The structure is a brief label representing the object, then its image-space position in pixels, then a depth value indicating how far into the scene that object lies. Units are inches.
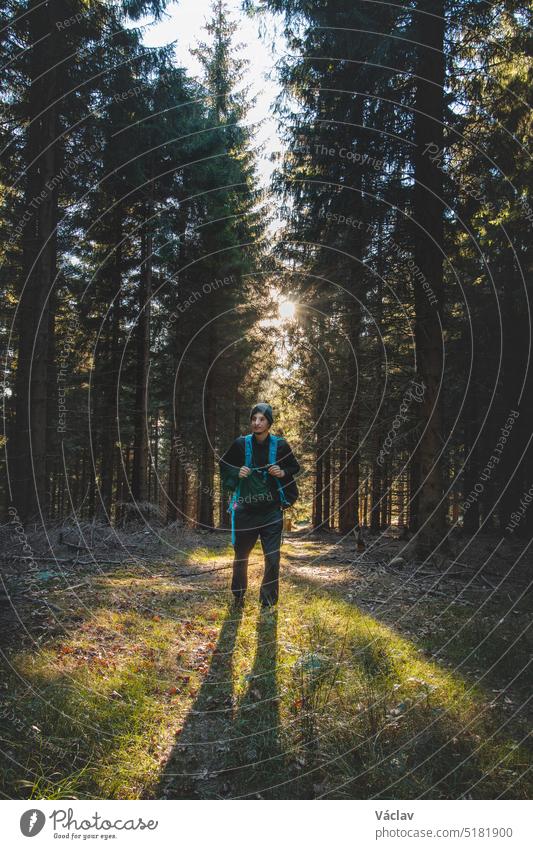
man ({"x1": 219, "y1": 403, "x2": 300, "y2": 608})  255.9
